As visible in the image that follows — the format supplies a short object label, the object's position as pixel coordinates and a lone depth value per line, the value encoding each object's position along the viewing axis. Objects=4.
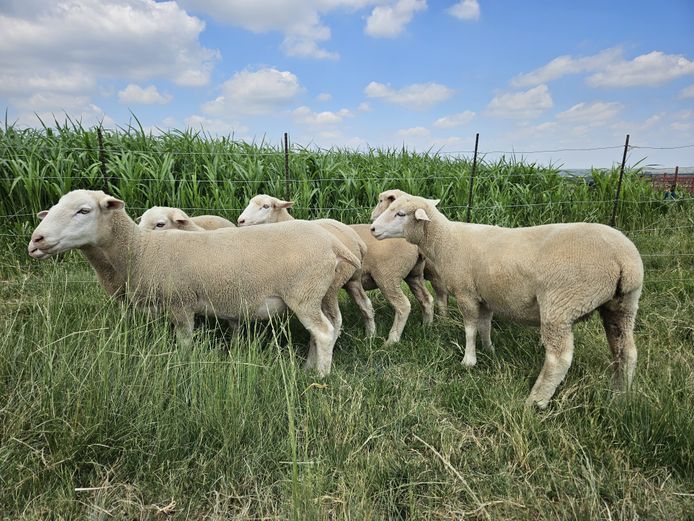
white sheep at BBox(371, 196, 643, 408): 3.14
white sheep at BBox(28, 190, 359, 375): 3.68
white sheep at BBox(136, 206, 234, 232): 4.80
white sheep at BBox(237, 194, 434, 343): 4.76
